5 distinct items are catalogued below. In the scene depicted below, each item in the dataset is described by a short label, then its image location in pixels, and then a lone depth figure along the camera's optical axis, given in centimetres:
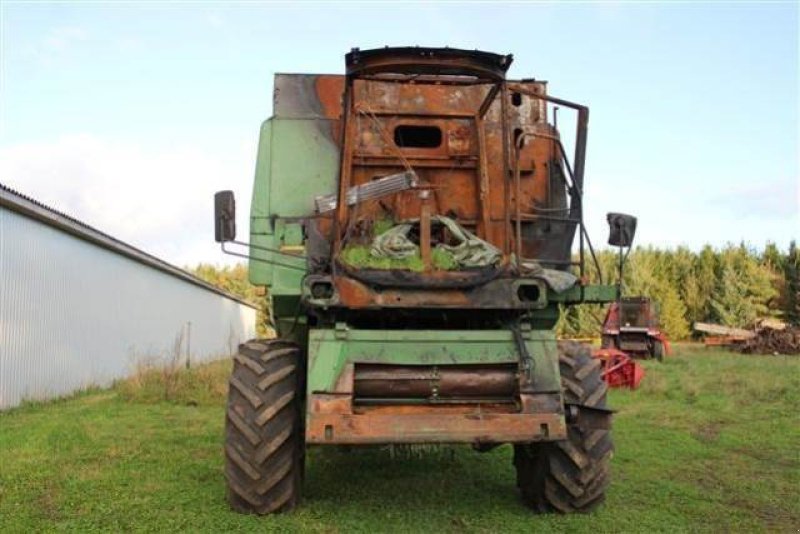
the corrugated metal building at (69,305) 1381
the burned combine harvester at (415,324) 548
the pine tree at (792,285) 4194
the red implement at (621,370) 1540
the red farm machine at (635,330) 2562
